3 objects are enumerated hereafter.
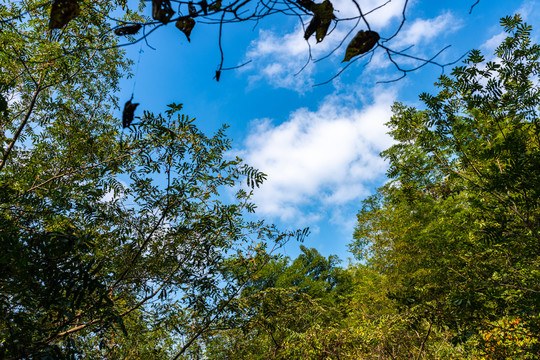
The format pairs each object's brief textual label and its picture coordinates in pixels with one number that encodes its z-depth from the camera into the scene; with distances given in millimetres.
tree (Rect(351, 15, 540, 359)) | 3863
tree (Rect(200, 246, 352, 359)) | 4719
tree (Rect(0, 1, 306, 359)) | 4383
